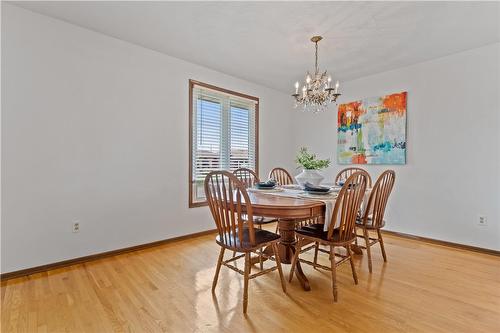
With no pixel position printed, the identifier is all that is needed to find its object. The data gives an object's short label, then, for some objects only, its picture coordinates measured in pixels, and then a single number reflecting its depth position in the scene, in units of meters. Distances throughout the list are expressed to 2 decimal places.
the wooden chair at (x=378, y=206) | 2.40
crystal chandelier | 2.71
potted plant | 2.54
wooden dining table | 1.78
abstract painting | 3.61
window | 3.59
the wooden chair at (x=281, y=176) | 3.54
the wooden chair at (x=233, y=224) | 1.76
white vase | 2.56
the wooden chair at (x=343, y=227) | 1.88
